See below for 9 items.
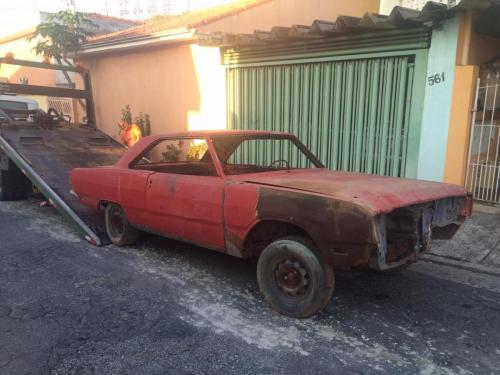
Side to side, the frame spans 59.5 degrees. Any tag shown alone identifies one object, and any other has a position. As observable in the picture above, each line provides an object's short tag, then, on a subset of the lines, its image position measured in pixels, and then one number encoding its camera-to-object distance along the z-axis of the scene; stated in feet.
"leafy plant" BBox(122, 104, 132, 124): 38.10
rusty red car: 10.40
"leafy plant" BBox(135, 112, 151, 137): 36.50
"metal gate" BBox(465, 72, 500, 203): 20.11
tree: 39.27
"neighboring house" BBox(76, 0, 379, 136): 31.53
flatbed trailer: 19.38
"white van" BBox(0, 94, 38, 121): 33.48
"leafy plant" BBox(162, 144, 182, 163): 32.12
